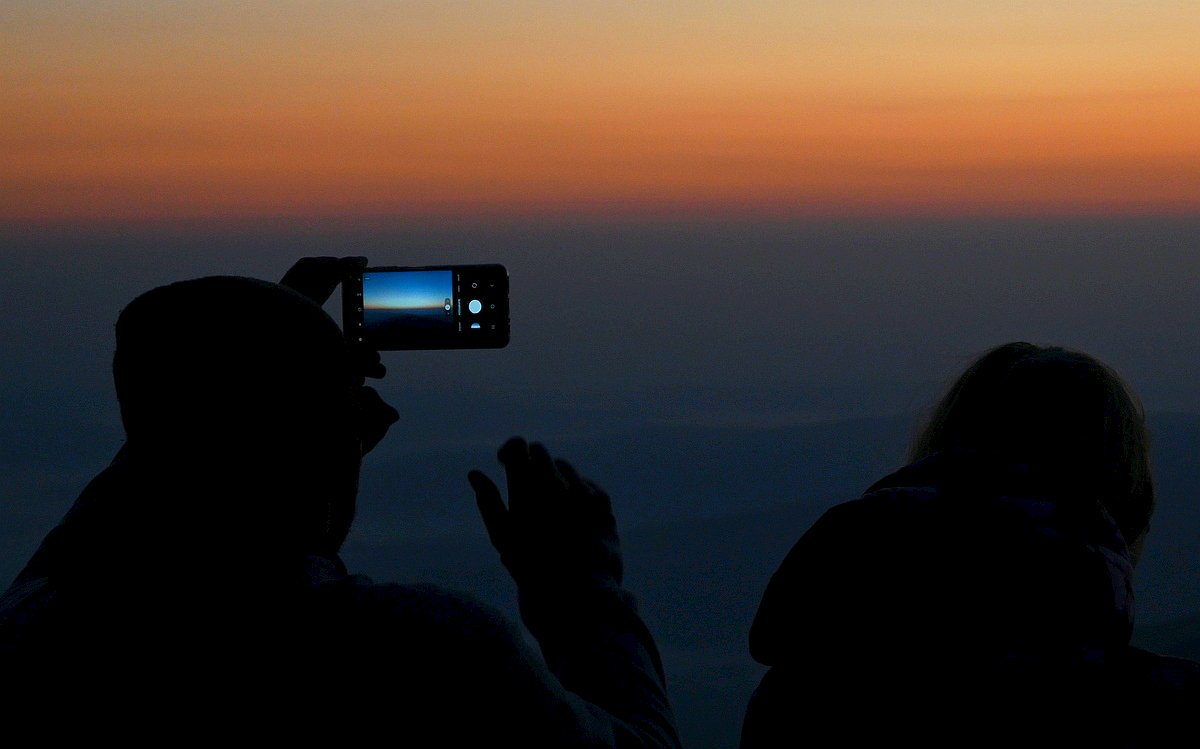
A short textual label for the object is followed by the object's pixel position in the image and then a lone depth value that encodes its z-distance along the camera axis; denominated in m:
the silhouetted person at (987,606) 2.90
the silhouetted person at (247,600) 2.63
